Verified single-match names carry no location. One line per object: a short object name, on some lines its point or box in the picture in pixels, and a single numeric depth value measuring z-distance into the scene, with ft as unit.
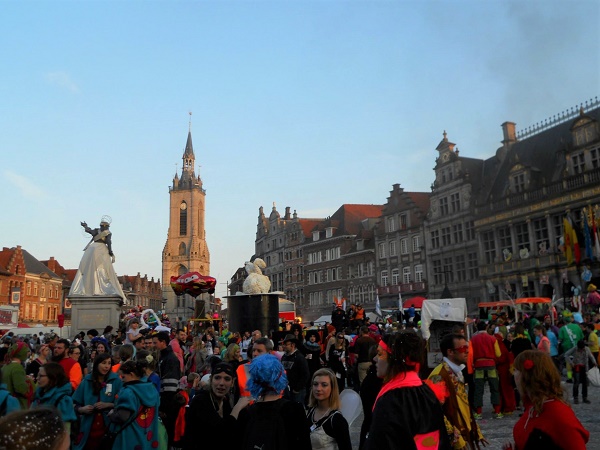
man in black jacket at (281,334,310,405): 26.21
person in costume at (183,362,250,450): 13.03
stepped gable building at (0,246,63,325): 201.46
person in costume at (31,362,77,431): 16.20
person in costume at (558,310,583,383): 40.45
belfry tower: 402.52
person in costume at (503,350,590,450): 9.92
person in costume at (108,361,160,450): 14.65
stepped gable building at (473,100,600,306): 107.55
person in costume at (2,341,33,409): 18.81
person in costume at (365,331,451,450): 9.89
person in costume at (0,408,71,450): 5.76
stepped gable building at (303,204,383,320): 178.40
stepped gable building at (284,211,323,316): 208.64
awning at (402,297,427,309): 87.45
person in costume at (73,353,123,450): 16.55
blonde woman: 12.69
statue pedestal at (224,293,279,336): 62.64
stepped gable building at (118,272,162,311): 354.54
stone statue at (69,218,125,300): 61.46
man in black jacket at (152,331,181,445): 18.80
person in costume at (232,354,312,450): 11.17
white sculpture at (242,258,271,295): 63.62
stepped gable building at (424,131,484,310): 137.39
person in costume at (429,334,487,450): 15.19
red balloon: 73.97
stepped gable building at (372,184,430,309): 154.40
